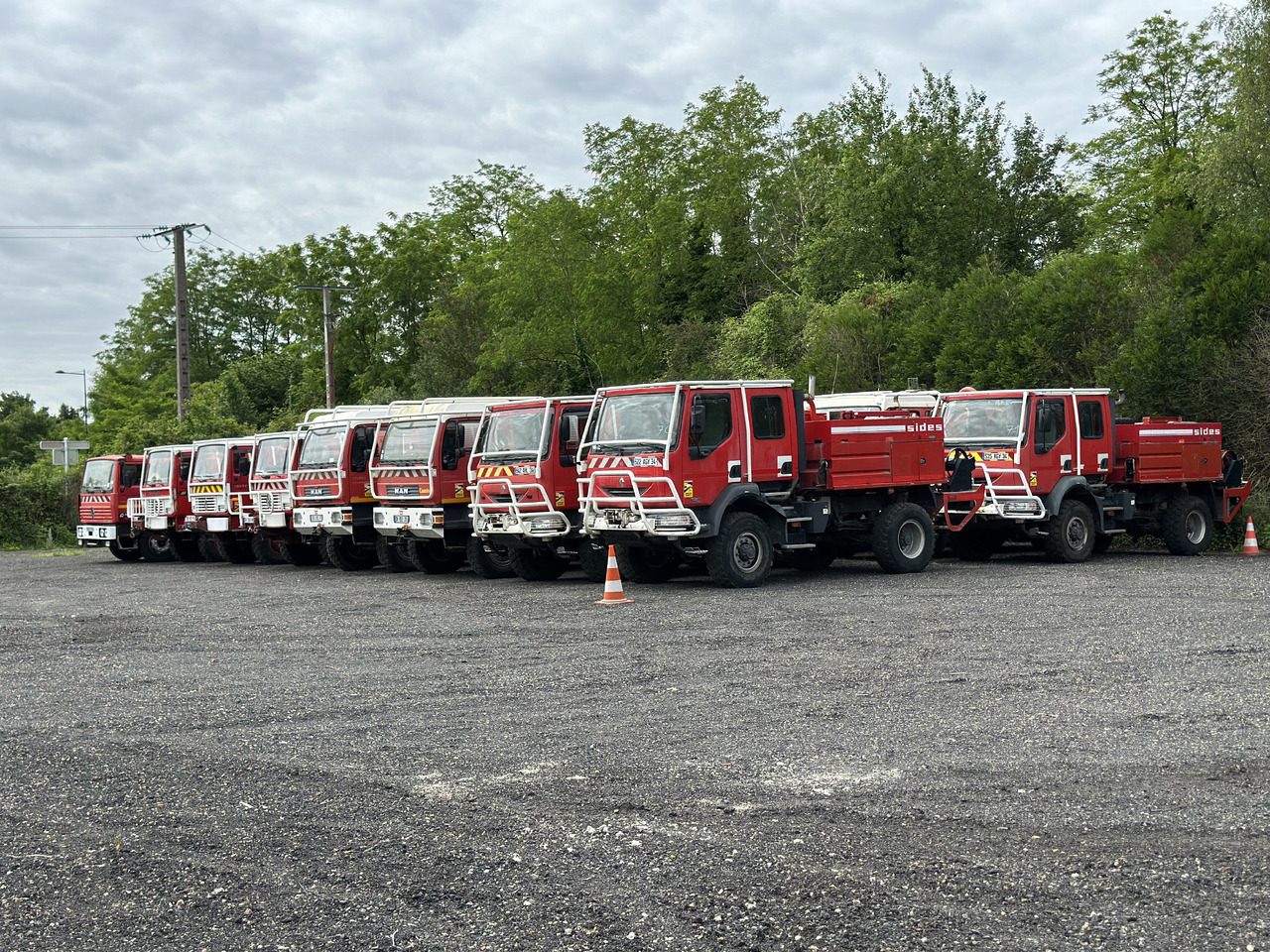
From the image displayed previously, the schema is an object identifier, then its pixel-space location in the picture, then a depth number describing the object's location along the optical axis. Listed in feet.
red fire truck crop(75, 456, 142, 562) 93.86
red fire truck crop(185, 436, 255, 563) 84.99
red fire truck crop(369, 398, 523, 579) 64.49
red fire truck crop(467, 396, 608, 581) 57.82
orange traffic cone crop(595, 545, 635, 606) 50.96
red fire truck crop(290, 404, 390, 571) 71.67
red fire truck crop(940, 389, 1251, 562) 63.77
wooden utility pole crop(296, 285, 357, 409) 136.56
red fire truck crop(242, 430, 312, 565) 77.51
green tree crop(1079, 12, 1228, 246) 136.87
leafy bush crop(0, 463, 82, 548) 123.34
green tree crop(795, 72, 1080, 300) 128.26
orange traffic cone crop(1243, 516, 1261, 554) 69.31
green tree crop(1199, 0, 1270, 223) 92.73
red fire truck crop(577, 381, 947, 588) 53.06
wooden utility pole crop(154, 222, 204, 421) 127.54
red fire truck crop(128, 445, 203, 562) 89.92
